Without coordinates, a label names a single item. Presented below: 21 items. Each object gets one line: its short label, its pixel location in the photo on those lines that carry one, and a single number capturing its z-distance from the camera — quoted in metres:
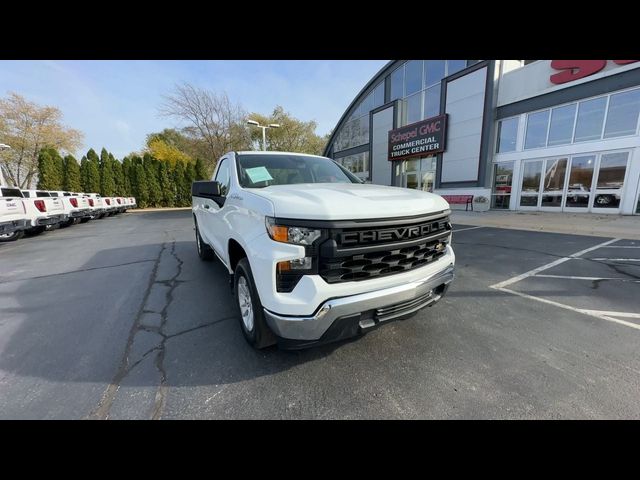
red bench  15.37
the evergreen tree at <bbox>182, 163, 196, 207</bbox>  26.56
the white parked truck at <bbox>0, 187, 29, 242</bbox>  8.06
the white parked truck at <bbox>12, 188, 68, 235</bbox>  9.23
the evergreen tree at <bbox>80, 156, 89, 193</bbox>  22.94
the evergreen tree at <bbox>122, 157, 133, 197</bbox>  24.55
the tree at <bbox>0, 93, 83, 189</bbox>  27.56
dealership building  10.84
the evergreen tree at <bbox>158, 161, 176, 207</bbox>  25.81
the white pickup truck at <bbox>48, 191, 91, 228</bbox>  11.83
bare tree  25.04
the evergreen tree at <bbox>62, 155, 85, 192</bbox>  22.30
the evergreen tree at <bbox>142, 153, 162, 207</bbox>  25.23
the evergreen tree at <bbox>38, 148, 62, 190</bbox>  21.50
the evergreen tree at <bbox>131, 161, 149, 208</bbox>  24.80
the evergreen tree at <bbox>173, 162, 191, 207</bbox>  26.42
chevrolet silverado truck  1.90
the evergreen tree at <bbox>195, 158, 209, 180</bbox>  26.95
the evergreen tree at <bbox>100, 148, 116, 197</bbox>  23.53
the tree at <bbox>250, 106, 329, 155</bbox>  35.69
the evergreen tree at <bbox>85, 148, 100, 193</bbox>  23.03
